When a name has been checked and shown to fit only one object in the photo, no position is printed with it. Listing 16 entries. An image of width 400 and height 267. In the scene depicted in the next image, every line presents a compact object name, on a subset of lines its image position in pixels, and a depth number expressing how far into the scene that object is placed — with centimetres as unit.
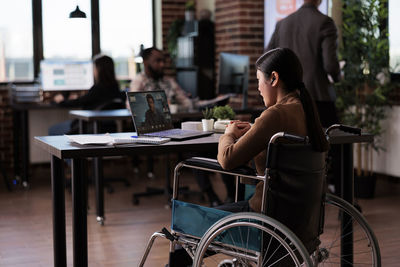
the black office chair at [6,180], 575
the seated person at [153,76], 515
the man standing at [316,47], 456
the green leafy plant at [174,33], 713
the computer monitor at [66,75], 646
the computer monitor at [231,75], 507
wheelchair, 219
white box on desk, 329
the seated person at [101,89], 542
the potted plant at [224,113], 345
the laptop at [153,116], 294
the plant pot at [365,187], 527
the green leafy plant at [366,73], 526
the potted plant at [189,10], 703
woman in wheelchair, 230
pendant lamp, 553
